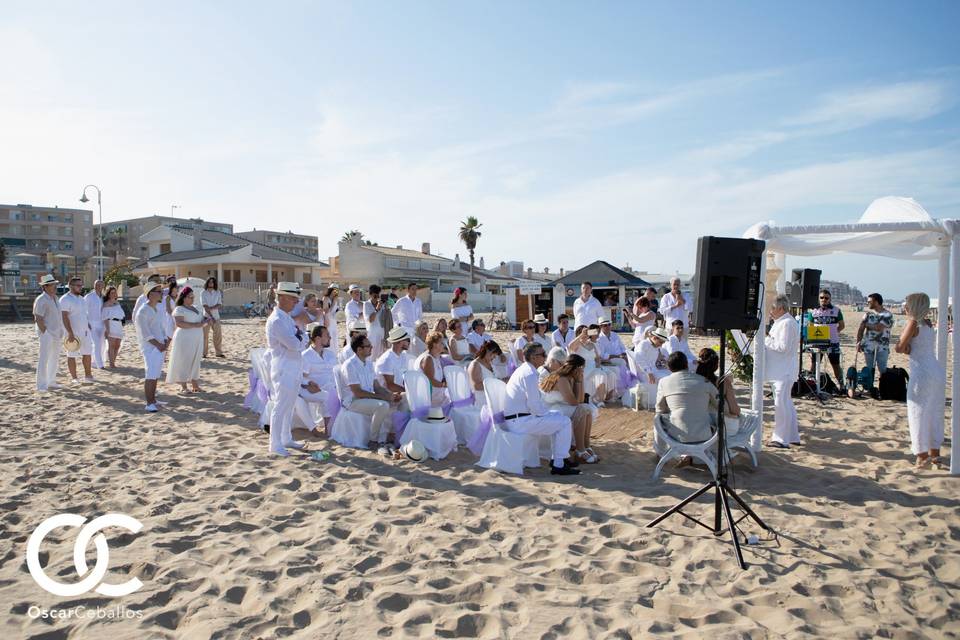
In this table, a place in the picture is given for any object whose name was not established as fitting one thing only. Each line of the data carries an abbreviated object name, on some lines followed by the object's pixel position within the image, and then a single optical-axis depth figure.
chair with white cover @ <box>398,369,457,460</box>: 5.96
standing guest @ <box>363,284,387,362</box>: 10.48
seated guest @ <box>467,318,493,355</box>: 8.97
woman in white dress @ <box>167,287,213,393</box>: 8.54
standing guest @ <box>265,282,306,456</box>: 5.64
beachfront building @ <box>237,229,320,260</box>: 83.56
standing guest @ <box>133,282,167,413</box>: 7.79
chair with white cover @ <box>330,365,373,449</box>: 6.32
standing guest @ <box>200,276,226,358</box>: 11.82
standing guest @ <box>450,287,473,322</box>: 9.89
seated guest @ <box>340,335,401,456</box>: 6.25
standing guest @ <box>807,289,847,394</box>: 9.80
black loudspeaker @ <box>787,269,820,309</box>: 9.48
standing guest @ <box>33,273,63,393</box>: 8.70
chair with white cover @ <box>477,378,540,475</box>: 5.52
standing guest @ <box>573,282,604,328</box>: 10.00
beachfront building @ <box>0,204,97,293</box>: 78.94
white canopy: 5.42
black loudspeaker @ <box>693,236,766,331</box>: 4.16
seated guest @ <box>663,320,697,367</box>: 7.86
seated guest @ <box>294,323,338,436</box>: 6.75
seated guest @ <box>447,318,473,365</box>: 8.41
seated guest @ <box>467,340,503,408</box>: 6.14
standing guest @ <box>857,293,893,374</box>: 9.29
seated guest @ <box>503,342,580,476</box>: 5.50
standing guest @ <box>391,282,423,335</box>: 10.22
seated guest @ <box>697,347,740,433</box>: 5.51
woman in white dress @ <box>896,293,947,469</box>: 5.46
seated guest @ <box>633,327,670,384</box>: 8.35
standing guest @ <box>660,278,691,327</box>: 9.38
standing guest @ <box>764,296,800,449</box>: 6.15
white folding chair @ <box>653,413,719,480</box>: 4.93
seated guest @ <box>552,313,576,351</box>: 9.17
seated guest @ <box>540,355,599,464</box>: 5.79
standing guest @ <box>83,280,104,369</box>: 10.82
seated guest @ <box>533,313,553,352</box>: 8.89
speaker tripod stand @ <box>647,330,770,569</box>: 3.98
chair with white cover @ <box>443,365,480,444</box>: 6.34
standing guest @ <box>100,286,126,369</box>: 11.19
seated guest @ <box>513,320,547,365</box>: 8.38
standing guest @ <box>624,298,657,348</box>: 8.98
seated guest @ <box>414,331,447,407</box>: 6.23
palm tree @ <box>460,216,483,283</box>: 59.31
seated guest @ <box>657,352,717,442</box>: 5.04
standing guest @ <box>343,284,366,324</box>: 11.11
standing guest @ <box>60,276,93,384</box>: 9.35
